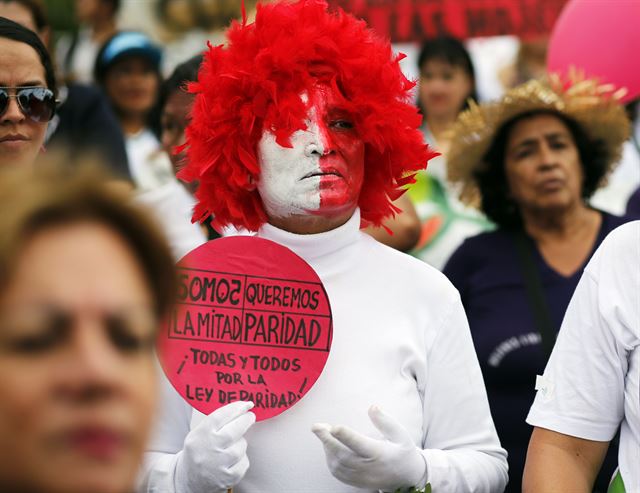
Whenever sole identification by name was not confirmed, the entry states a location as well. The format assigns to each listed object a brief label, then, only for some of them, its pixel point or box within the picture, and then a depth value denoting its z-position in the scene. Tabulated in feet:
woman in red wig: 16.53
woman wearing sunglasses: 19.10
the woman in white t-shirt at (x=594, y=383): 15.39
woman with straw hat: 24.70
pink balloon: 26.91
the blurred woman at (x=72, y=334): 6.72
